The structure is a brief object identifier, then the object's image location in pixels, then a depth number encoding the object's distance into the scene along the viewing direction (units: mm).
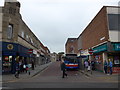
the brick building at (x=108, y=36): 11130
